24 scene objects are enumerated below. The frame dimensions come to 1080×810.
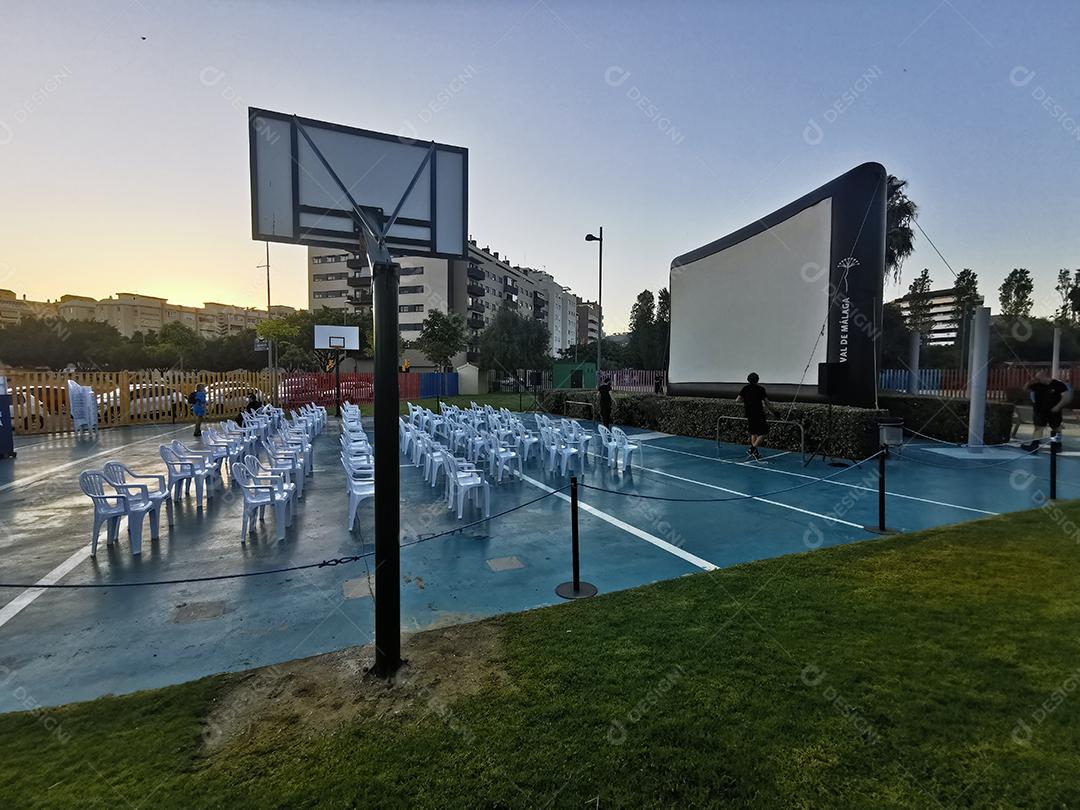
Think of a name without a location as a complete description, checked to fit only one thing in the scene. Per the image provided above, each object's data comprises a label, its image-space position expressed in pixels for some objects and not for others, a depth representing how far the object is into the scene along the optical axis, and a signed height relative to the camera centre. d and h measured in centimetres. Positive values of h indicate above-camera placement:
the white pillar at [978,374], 1106 +8
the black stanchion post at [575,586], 442 -185
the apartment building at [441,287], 6762 +1287
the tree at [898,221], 2847 +872
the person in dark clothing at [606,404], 1507 -78
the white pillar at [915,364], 1859 +49
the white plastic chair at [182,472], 739 -140
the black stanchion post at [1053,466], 702 -121
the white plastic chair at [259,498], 594 -142
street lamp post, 2355 +449
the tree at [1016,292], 4800 +811
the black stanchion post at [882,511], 584 -154
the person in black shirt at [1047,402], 1063 -51
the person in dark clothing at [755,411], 1073 -70
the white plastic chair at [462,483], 682 -141
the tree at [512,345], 4394 +276
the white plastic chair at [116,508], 543 -142
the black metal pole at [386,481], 313 -63
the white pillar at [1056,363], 1919 +56
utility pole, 2325 -52
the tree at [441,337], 4509 +348
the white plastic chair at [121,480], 607 -128
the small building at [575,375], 3488 +15
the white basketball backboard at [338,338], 2567 +202
